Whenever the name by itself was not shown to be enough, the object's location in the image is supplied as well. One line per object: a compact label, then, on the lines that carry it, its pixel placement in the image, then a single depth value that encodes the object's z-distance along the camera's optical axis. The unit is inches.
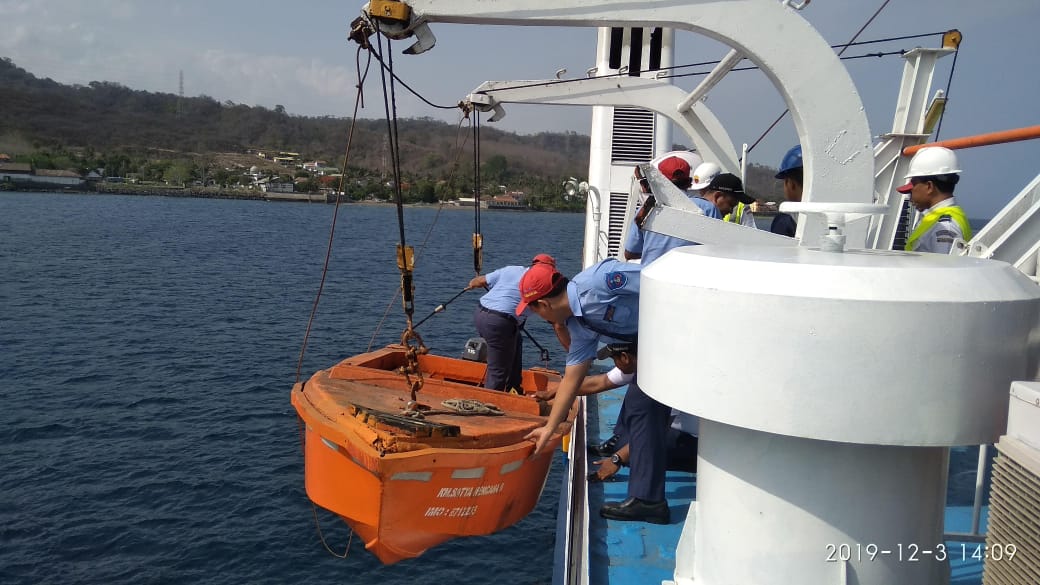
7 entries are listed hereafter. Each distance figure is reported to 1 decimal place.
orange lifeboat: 200.1
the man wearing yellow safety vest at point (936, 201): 152.5
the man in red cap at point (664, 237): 188.7
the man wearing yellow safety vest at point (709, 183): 231.3
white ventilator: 75.0
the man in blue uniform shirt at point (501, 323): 289.0
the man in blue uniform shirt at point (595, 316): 154.3
